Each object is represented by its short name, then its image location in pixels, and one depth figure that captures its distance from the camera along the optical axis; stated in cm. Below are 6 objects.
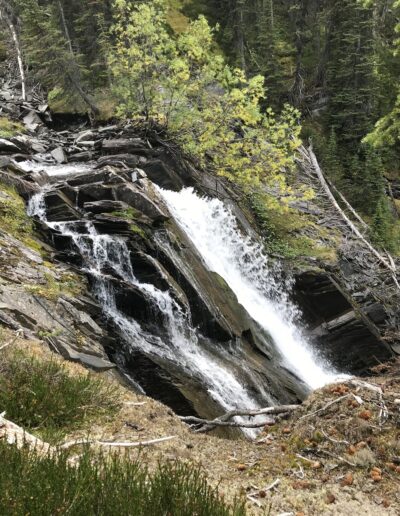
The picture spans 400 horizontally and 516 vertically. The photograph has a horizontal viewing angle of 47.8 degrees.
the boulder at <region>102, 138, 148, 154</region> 2239
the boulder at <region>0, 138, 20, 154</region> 2100
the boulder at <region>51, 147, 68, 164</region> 2244
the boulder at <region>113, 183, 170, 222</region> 1553
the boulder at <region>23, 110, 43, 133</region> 2912
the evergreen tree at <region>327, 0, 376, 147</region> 3284
